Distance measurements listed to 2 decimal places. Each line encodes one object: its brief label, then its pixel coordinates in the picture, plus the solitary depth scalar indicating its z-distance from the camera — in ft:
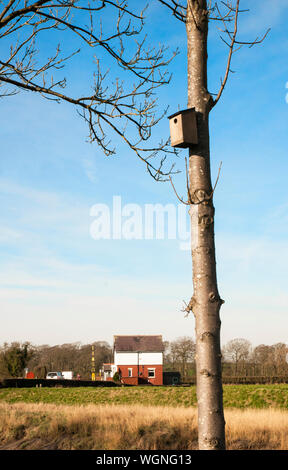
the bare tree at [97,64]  17.08
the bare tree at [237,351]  227.81
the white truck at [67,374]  203.62
